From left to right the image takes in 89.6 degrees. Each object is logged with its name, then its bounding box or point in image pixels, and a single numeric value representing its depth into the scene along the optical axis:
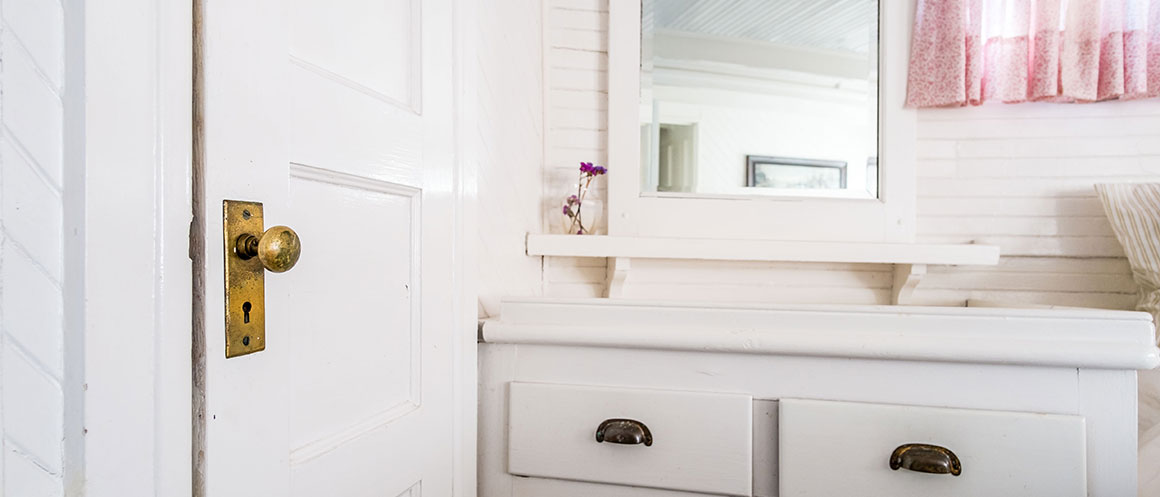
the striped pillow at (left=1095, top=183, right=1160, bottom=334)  1.31
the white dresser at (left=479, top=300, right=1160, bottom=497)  0.91
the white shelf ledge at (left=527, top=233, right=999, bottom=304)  1.38
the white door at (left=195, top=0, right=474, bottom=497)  0.51
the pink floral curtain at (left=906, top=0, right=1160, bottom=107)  1.37
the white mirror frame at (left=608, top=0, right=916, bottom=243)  1.48
